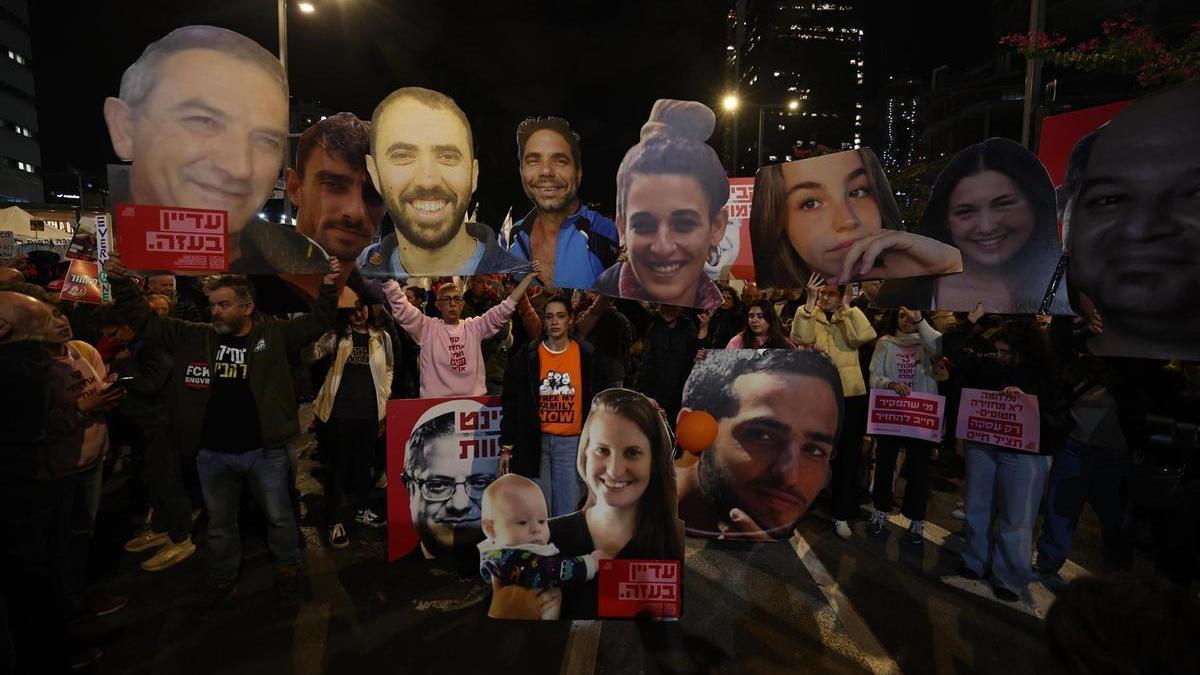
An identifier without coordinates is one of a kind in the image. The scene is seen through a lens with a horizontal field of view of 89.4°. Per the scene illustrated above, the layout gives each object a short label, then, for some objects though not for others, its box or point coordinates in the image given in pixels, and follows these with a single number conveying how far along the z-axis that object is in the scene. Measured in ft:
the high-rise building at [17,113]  187.52
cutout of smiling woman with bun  13.08
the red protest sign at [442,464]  14.85
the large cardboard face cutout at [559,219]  13.44
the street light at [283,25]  24.77
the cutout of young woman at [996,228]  12.87
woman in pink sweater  16.72
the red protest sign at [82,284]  18.58
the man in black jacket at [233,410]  14.37
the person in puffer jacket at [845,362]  19.26
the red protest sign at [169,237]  11.99
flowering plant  16.22
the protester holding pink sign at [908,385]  18.63
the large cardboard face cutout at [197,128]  12.19
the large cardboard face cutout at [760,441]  13.57
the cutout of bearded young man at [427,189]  13.12
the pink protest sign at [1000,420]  14.96
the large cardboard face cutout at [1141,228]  11.63
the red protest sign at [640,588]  12.89
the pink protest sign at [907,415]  17.99
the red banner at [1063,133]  13.07
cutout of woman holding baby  12.57
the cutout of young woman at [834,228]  13.09
